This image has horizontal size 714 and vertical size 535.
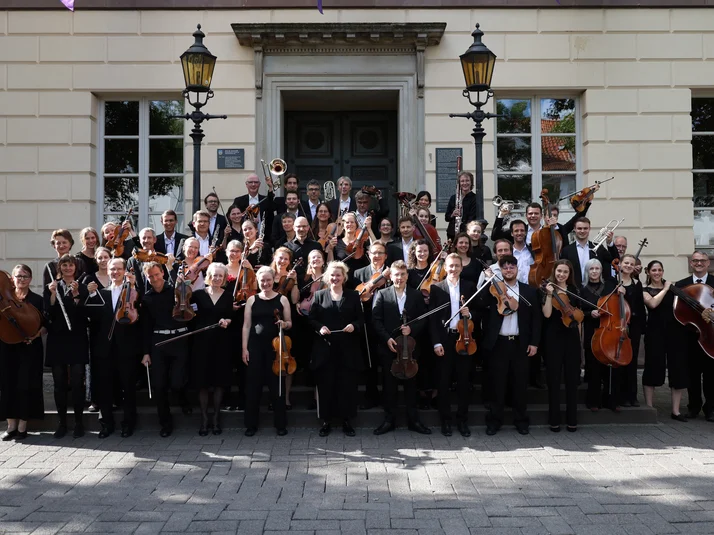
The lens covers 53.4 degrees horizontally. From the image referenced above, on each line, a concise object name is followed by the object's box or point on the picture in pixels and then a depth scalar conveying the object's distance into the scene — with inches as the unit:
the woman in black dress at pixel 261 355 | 281.4
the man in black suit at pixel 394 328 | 282.7
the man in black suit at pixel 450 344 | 283.1
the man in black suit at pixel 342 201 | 358.0
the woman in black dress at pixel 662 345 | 307.0
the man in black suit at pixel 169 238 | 334.8
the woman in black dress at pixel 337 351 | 282.7
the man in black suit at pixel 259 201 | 372.2
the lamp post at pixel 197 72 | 344.5
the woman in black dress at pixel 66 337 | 282.2
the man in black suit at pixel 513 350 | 284.0
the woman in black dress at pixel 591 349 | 297.0
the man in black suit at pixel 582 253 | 319.3
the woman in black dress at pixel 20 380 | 280.5
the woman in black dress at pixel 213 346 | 283.3
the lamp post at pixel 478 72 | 331.3
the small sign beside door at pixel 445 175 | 433.4
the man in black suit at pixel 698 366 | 306.6
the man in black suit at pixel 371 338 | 298.2
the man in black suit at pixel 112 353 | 283.0
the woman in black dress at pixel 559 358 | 287.0
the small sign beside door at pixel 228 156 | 436.8
